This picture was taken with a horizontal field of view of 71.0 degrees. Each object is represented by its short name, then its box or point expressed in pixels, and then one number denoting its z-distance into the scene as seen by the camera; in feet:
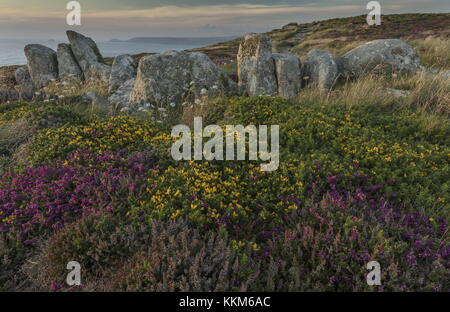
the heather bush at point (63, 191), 14.97
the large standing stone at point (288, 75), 39.27
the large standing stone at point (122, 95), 39.29
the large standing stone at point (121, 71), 50.83
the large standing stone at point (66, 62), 64.54
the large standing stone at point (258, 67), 39.47
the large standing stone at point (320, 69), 38.68
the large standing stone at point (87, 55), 62.08
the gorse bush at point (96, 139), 20.39
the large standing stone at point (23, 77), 66.62
